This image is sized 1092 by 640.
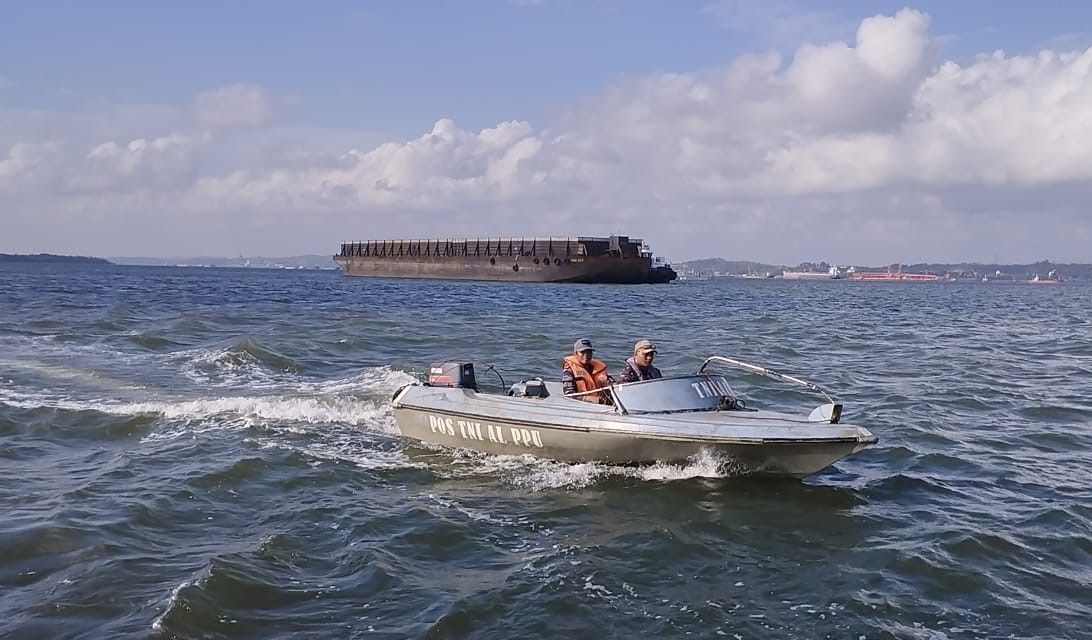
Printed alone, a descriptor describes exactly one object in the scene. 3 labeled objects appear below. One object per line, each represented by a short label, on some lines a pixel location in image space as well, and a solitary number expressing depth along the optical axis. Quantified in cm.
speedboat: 1032
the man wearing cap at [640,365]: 1173
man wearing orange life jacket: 1226
